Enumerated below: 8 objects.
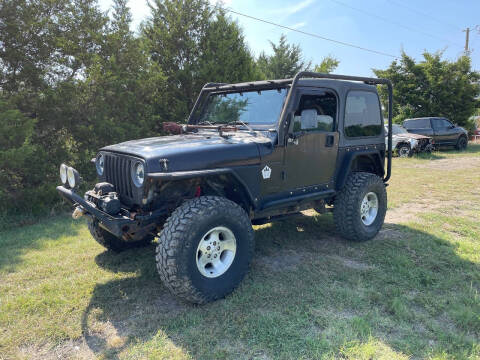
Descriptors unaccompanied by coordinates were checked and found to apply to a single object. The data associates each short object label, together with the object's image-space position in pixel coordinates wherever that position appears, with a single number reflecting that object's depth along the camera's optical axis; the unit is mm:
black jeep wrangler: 2936
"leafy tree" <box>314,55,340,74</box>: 17972
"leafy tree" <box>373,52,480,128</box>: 19797
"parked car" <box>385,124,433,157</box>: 14281
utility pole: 34494
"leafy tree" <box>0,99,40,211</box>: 5332
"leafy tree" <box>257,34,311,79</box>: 19719
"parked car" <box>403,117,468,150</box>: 15672
